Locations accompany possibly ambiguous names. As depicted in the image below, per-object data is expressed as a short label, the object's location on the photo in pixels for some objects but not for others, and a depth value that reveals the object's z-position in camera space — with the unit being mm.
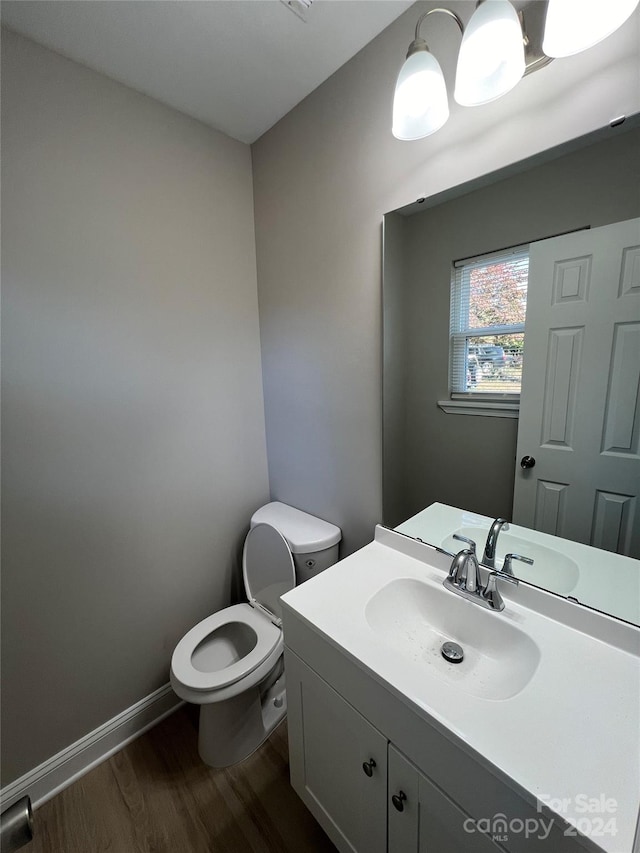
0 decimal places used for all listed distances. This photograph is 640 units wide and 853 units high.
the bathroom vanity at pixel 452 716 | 535
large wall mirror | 768
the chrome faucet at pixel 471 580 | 901
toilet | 1245
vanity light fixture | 665
